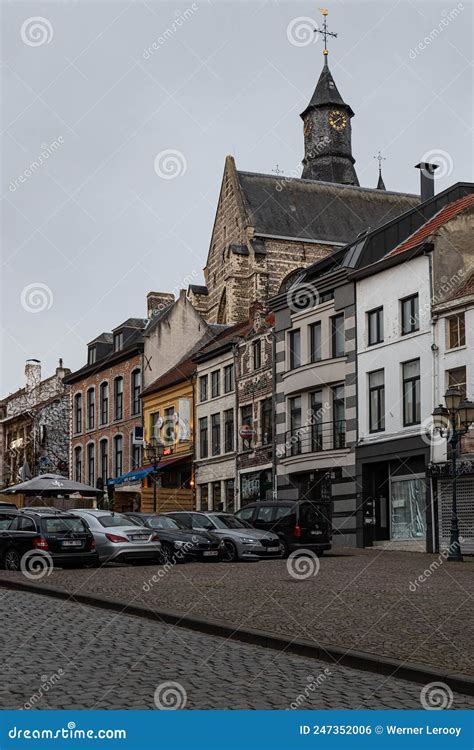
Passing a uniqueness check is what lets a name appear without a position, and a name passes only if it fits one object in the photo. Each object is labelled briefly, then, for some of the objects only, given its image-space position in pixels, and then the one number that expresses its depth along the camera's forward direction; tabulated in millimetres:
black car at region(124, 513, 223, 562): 27609
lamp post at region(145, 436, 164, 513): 41031
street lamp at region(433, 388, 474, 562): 27219
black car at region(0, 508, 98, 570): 24953
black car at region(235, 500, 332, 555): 30578
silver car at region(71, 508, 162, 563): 26016
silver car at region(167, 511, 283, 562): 28234
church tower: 91375
